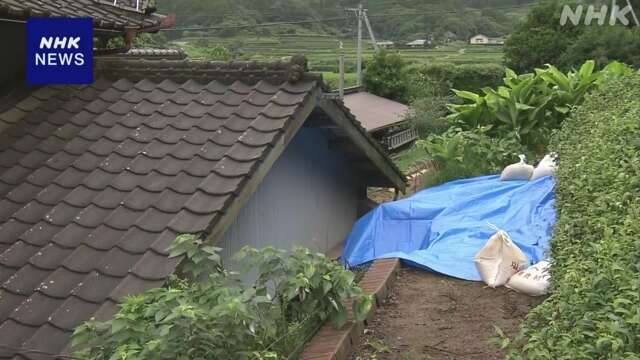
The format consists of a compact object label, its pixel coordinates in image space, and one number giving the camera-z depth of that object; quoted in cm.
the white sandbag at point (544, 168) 772
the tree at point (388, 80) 3406
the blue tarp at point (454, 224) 593
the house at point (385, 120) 2623
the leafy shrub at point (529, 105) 1110
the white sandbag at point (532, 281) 483
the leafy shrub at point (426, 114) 2345
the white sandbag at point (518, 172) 816
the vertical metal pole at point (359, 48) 3391
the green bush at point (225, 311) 259
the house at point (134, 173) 345
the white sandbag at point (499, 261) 525
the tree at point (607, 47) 3266
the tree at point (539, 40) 3656
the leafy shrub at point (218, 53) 2562
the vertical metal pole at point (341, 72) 2718
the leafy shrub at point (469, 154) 970
